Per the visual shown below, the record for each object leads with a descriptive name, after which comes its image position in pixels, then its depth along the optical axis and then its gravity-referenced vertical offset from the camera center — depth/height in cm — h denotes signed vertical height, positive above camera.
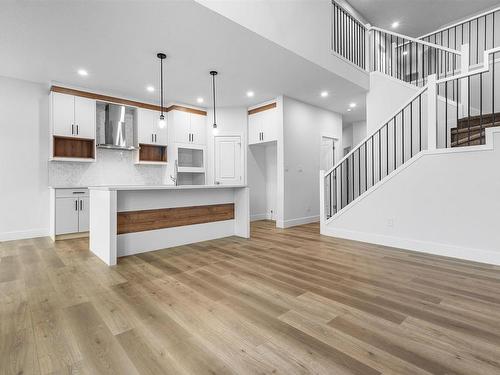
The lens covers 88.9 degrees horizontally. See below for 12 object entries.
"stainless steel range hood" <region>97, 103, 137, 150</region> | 543 +123
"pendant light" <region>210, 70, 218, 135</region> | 454 +203
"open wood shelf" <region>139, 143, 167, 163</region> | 613 +81
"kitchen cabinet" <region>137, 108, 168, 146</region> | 596 +137
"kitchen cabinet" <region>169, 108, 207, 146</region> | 636 +155
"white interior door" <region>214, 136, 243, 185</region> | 666 +68
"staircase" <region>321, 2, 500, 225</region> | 399 +156
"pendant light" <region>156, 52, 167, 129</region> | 385 +197
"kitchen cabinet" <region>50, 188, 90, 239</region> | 450 -47
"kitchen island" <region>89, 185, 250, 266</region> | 329 -47
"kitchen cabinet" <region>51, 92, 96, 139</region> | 484 +137
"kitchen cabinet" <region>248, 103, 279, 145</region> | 596 +151
